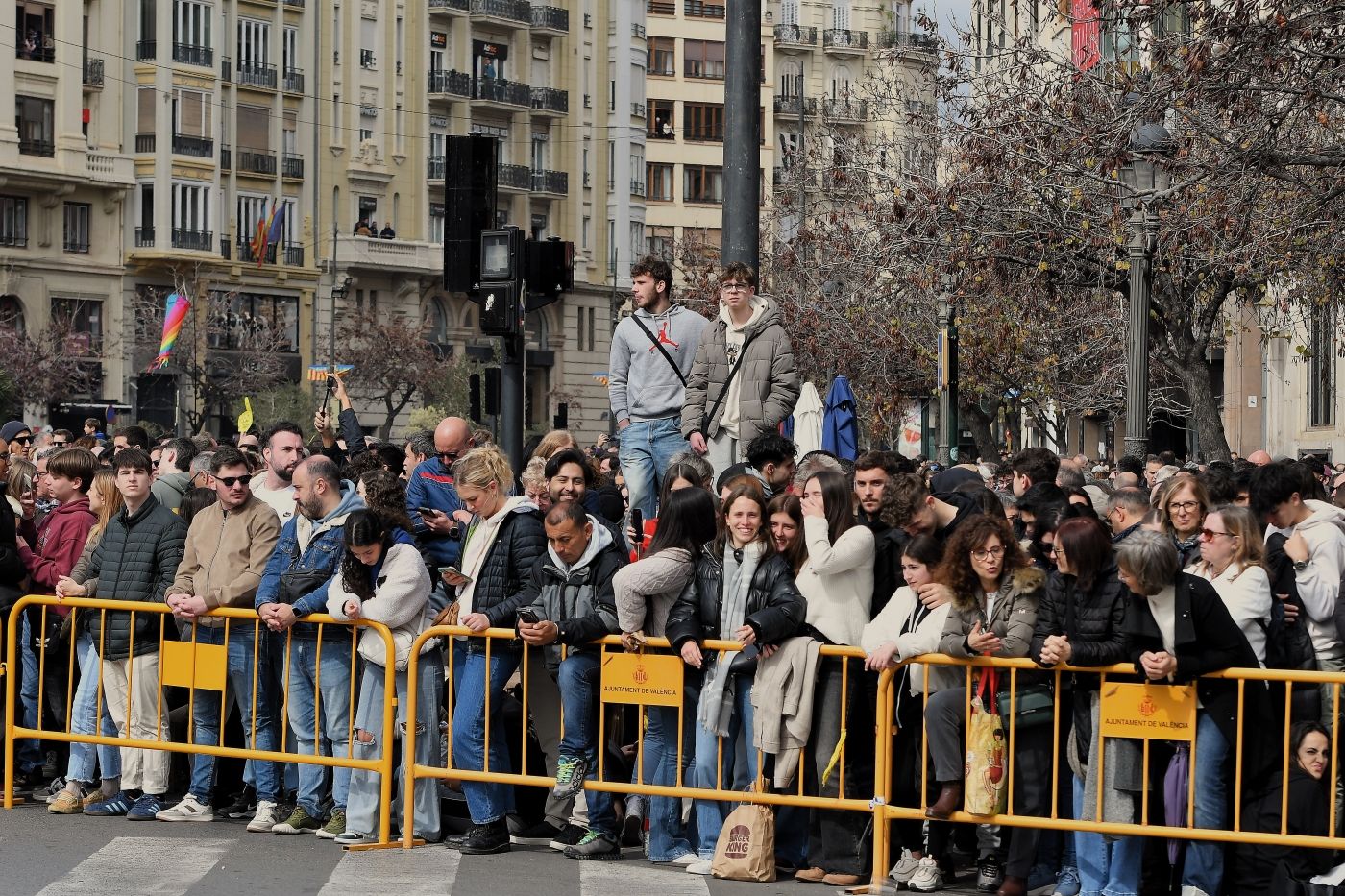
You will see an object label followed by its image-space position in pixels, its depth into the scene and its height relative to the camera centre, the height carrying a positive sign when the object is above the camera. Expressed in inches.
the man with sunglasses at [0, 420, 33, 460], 831.7 -1.7
